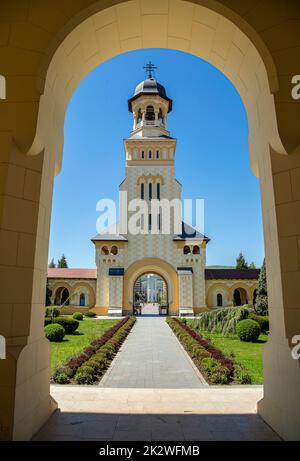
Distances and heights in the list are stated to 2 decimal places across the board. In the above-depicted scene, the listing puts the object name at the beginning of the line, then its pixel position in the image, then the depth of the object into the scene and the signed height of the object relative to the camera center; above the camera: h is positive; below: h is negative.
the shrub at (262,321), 17.32 -1.12
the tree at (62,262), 57.28 +6.55
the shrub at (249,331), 14.23 -1.36
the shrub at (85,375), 7.00 -1.67
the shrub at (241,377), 7.14 -1.74
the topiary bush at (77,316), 24.79 -1.25
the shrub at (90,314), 28.11 -1.24
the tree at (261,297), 22.66 +0.22
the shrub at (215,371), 7.08 -1.66
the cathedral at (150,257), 28.73 +3.82
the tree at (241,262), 51.88 +6.12
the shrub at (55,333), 14.27 -1.47
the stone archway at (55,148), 3.13 +1.61
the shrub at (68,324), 17.38 -1.31
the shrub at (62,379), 6.84 -1.67
